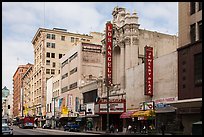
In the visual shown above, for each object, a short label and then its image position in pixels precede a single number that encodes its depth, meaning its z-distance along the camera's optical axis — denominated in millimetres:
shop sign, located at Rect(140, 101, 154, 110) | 46812
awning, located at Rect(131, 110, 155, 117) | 45728
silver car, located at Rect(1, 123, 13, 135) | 43481
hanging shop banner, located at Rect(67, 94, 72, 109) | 88562
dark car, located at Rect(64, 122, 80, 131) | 67244
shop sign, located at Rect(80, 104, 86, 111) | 76038
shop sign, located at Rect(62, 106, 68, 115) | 89688
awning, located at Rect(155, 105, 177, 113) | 43256
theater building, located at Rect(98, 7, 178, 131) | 47938
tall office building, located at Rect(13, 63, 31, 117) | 184025
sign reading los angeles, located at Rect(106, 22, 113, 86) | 60778
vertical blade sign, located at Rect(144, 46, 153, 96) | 49344
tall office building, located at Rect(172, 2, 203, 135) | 38438
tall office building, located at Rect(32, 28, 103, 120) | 125688
